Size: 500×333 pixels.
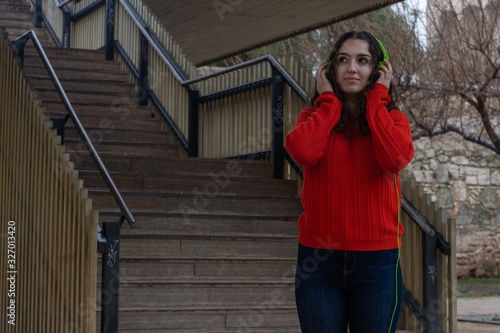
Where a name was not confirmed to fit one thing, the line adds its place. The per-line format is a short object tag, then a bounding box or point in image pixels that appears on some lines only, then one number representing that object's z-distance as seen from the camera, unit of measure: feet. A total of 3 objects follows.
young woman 7.51
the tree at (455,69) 27.55
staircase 18.70
